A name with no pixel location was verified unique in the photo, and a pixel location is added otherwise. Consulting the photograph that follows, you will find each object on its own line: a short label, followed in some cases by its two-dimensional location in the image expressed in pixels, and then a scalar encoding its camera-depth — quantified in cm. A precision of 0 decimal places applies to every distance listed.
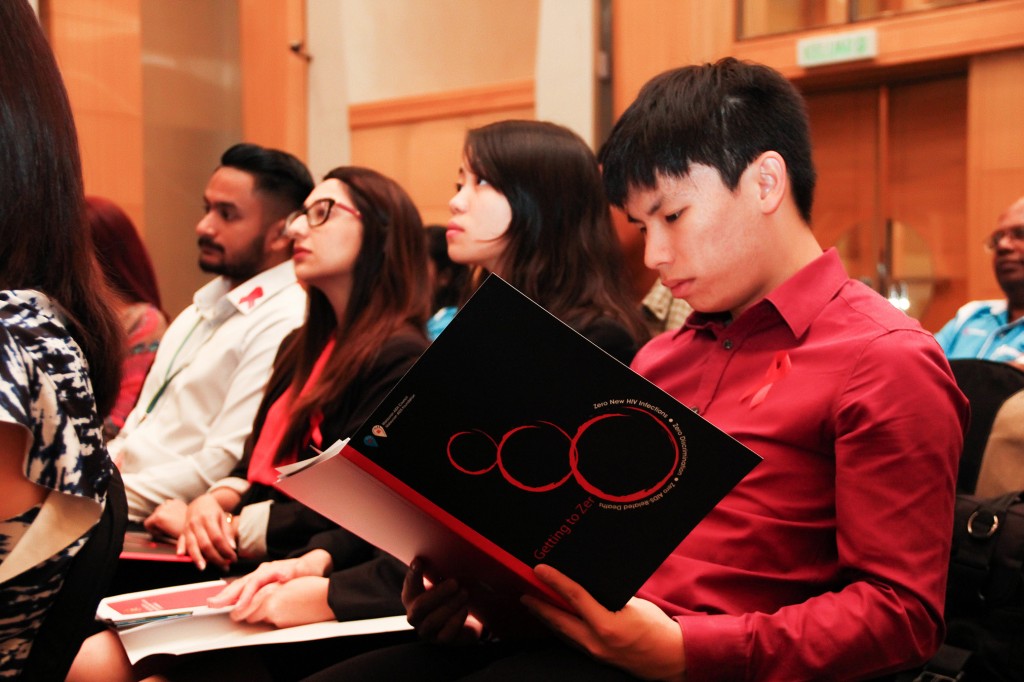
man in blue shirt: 311
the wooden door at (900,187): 445
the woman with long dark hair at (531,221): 208
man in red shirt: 107
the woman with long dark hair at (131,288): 324
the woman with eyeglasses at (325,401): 171
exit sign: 424
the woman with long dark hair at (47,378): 102
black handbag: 133
